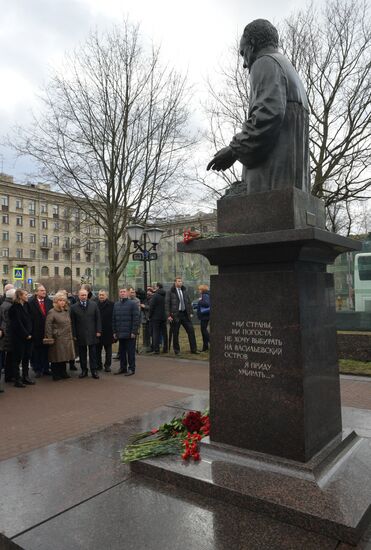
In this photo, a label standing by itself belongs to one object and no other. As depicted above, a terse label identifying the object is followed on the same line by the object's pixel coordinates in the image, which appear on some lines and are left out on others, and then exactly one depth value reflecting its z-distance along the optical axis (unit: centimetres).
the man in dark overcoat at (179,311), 1231
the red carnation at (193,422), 425
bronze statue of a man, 361
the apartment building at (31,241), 8556
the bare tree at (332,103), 1623
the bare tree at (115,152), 1722
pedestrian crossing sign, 2178
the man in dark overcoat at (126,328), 962
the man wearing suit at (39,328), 955
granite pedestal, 326
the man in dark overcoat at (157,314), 1221
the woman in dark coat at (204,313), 1248
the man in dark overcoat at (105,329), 1040
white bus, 1239
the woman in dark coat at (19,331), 866
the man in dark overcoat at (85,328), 947
